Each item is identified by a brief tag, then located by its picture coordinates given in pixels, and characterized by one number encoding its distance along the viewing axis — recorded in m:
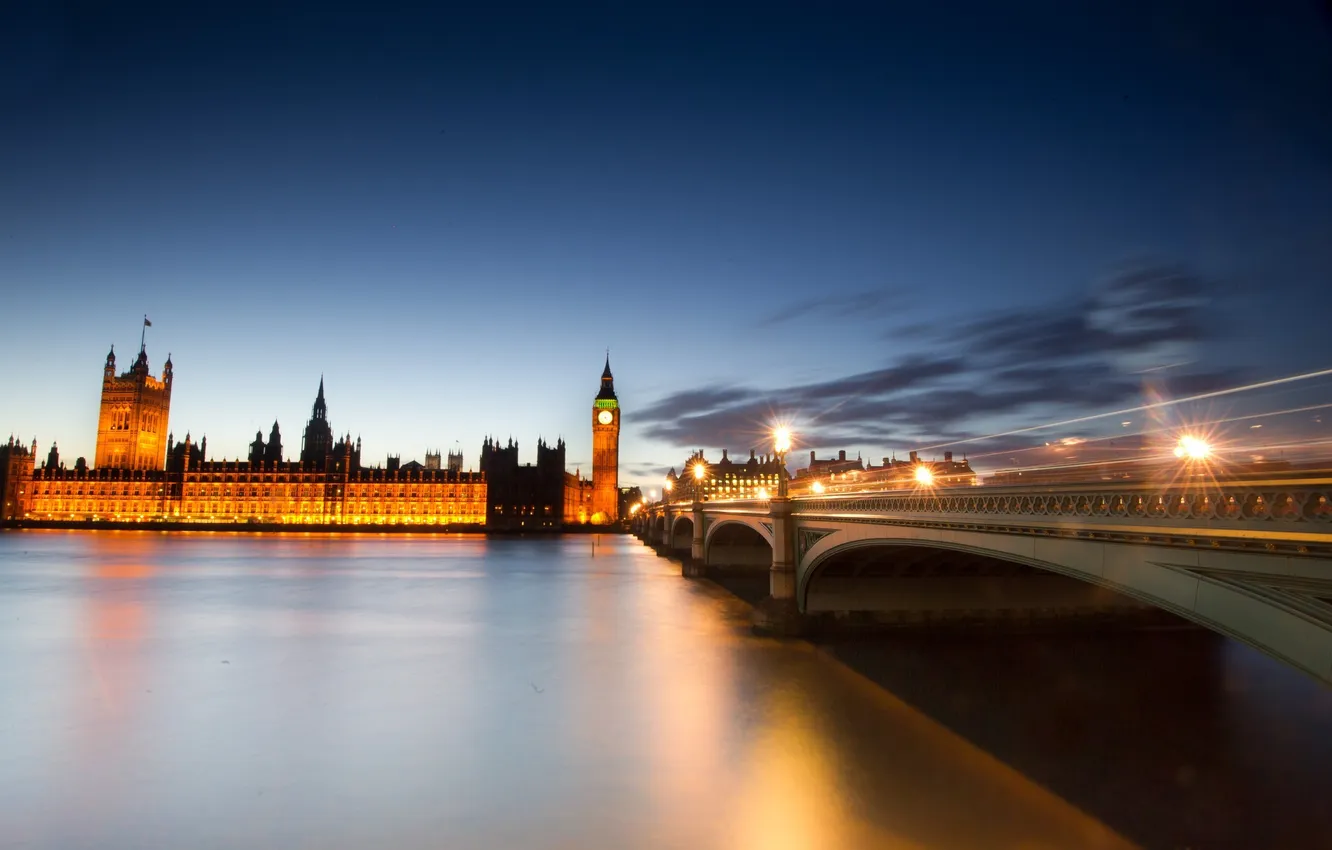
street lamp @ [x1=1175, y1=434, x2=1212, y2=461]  11.98
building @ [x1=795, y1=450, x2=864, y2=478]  152.20
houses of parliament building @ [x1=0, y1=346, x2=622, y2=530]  168.88
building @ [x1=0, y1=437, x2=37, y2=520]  173.75
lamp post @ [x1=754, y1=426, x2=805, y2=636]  30.30
